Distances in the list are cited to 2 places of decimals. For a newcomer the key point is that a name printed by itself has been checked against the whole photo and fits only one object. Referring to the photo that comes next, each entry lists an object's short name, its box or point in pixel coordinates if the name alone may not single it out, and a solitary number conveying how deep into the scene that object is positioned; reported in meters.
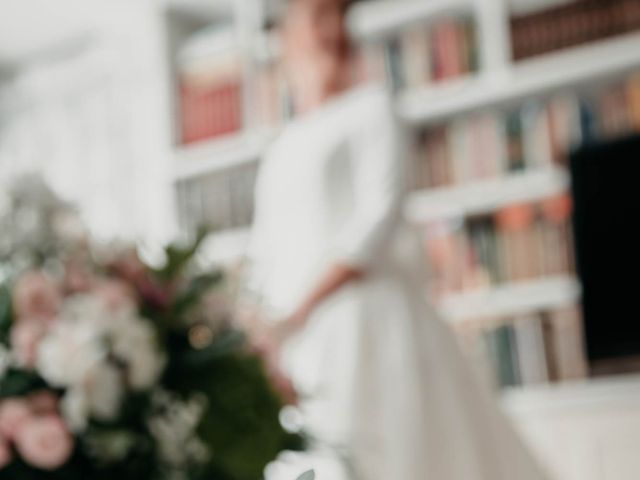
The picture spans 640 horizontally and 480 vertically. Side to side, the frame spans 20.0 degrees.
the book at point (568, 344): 4.67
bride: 3.81
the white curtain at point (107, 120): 5.50
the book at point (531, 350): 4.71
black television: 4.54
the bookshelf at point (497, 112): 4.71
